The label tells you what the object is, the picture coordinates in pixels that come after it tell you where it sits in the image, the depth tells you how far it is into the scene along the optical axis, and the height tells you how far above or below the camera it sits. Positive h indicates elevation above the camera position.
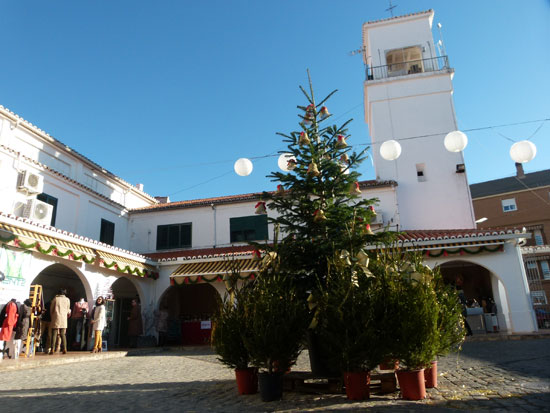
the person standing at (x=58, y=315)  11.95 +0.41
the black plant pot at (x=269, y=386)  5.36 -0.83
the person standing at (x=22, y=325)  10.82 +0.15
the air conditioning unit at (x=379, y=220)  18.29 +4.21
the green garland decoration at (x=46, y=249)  10.77 +2.24
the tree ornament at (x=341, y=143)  7.61 +3.17
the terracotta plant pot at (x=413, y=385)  5.02 -0.83
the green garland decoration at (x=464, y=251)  14.13 +2.10
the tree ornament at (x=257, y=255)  6.86 +1.08
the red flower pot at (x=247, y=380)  5.82 -0.80
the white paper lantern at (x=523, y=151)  10.30 +3.93
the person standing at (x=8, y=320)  10.31 +0.29
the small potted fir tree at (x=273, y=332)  5.32 -0.14
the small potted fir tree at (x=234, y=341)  5.68 -0.25
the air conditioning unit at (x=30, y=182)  14.03 +5.02
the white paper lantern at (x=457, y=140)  11.32 +4.66
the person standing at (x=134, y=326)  15.49 +0.02
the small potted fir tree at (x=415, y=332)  4.97 -0.20
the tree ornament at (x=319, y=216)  6.62 +1.63
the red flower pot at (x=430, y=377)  5.67 -0.84
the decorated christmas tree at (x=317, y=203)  6.73 +2.00
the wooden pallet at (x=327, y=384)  5.42 -0.89
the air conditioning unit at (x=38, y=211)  13.35 +3.84
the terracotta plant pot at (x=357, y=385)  5.07 -0.81
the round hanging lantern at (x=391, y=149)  11.71 +4.65
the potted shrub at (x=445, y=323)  5.53 -0.13
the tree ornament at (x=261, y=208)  7.39 +1.99
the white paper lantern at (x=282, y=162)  9.95 +3.79
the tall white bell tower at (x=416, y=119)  19.48 +9.74
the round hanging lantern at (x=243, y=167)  11.69 +4.31
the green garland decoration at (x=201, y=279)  15.53 +1.66
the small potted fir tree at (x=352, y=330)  4.98 -0.15
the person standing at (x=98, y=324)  12.88 +0.12
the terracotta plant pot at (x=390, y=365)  5.75 -0.74
